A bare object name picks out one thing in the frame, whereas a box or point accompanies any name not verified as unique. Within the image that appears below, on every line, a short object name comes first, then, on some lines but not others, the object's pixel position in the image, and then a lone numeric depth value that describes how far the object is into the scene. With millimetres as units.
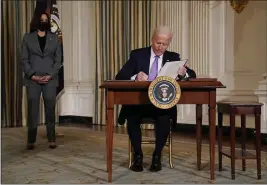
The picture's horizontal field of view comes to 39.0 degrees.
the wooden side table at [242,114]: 2924
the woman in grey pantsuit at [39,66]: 4273
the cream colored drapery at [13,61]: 6789
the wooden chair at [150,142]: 3299
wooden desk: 2805
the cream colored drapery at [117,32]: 6578
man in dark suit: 3182
